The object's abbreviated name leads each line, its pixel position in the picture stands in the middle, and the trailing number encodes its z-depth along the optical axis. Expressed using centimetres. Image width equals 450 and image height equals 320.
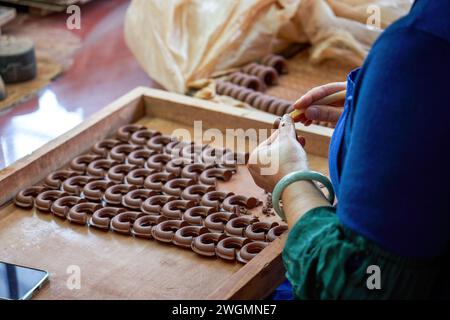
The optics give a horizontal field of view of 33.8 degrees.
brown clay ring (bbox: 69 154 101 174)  211
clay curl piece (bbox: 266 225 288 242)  178
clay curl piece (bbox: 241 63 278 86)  296
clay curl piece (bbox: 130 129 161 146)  226
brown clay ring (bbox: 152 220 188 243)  179
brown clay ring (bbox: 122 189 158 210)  194
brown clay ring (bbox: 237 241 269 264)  170
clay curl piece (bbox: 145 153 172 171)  213
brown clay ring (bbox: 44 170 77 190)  202
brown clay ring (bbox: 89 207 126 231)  184
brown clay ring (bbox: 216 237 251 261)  172
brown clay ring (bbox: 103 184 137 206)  196
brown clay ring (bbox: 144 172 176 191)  203
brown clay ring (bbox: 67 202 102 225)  186
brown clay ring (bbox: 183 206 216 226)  187
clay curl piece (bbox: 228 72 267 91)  290
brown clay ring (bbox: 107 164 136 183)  207
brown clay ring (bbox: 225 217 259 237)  182
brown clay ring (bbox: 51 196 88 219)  188
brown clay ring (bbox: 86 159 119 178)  209
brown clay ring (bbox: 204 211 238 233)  184
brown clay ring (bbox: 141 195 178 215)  191
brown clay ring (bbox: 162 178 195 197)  200
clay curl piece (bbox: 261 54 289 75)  306
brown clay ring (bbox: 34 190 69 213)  191
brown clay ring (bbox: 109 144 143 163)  218
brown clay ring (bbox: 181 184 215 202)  199
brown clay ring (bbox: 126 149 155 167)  216
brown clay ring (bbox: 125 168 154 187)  205
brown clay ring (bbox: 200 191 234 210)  194
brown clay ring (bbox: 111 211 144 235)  182
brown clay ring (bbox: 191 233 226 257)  173
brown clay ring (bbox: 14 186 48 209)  192
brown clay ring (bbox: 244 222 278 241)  179
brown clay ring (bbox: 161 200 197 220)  189
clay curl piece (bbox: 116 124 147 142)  228
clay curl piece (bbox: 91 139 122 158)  220
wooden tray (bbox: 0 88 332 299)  158
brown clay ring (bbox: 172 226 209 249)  176
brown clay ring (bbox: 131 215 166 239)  181
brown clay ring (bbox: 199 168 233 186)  206
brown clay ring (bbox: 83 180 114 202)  197
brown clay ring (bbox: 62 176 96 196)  200
